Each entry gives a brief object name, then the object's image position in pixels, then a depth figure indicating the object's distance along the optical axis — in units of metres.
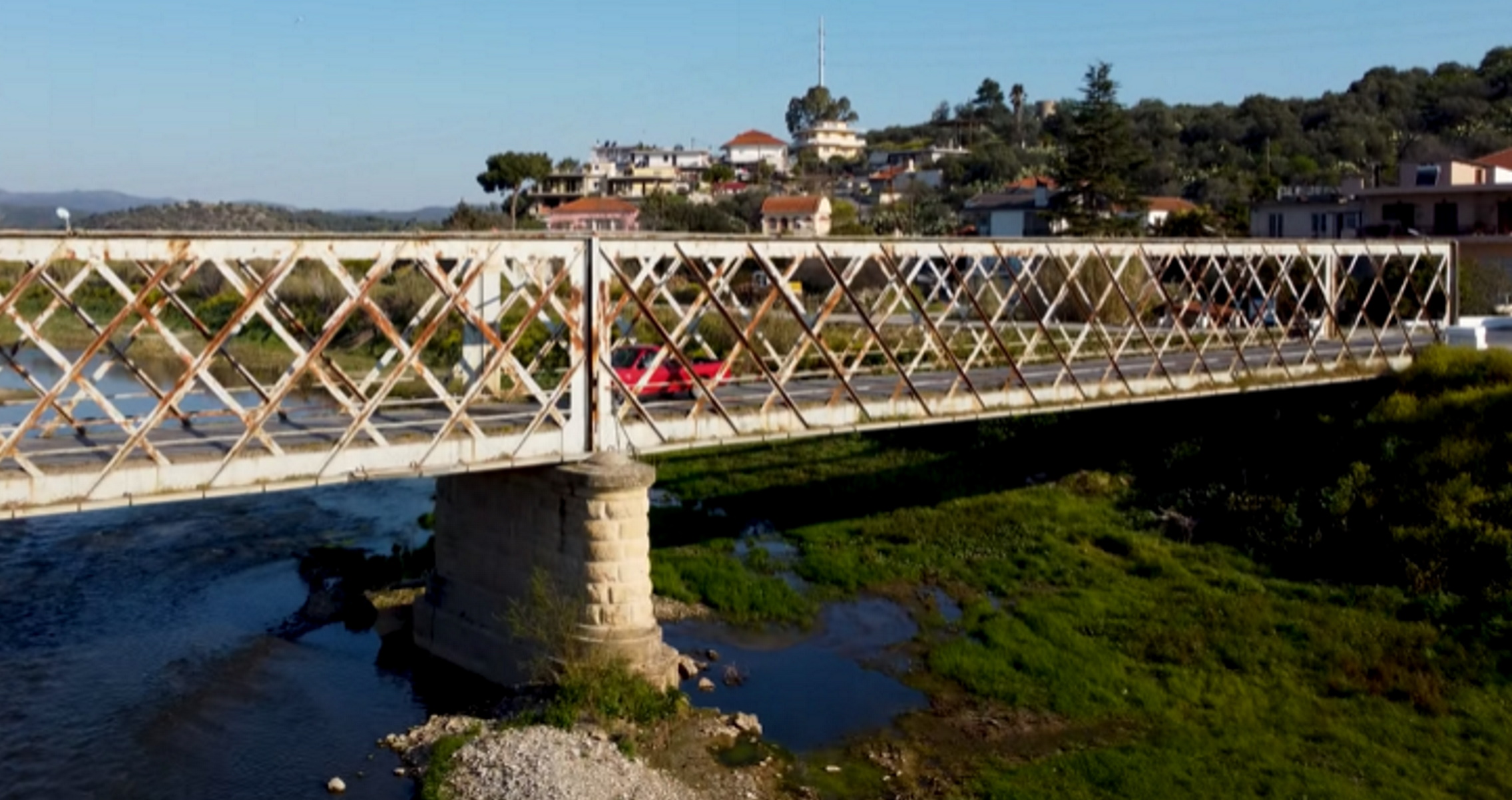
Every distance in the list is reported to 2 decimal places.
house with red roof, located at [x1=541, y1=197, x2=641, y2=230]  100.25
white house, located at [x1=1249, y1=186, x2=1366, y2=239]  65.31
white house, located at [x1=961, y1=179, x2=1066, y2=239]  80.35
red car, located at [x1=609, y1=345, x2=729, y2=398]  28.80
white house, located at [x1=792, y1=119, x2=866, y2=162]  193.25
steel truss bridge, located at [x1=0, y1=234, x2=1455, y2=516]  17.77
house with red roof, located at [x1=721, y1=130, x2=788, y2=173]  178.62
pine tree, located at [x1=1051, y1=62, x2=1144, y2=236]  68.94
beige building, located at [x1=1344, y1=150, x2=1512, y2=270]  56.94
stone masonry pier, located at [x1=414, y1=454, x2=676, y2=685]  20.69
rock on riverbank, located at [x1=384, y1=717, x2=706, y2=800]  17.94
